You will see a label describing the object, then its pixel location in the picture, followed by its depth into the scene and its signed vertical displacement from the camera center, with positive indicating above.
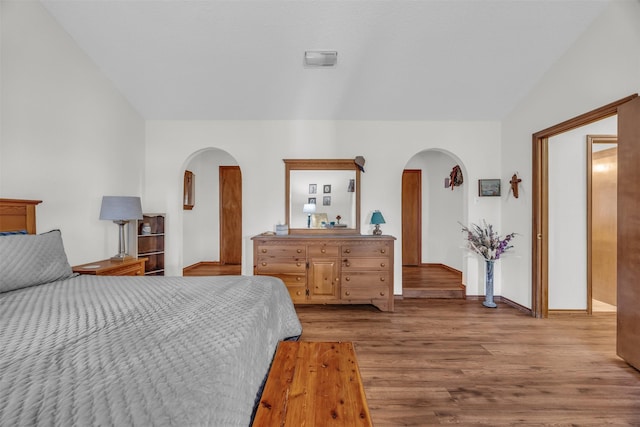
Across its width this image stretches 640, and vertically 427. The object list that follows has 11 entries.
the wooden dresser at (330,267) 3.23 -0.61
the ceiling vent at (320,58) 2.82 +1.61
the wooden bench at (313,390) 0.97 -0.71
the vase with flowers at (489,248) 3.43 -0.41
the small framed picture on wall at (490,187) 3.69 +0.37
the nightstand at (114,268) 2.44 -0.50
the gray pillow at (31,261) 1.60 -0.29
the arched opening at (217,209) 5.61 +0.10
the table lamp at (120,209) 2.83 +0.05
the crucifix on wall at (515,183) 3.41 +0.39
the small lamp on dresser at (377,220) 3.55 -0.07
